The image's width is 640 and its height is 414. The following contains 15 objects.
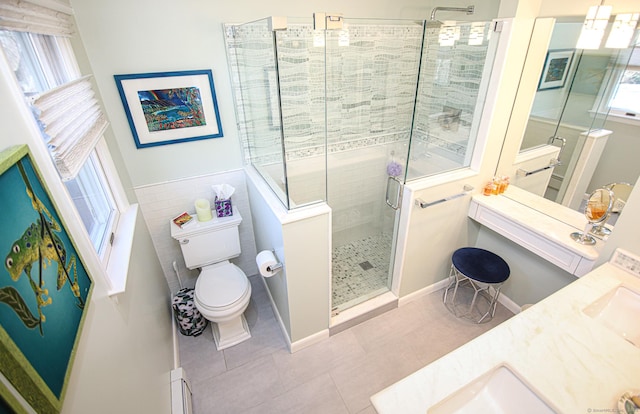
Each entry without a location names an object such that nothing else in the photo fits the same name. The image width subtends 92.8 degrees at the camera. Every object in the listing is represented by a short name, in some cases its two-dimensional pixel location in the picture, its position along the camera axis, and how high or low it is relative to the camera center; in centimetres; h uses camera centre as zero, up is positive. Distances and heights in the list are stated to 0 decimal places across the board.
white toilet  216 -155
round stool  224 -174
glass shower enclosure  189 -45
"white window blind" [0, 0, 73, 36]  97 +14
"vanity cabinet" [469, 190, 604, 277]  181 -110
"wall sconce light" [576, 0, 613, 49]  150 +7
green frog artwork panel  58 -49
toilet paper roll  192 -121
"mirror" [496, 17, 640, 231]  172 -44
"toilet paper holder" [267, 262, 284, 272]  194 -122
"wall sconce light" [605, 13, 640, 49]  153 +6
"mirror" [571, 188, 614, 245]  169 -82
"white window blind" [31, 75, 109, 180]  101 -24
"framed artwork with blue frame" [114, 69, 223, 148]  199 -33
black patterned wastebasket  238 -184
